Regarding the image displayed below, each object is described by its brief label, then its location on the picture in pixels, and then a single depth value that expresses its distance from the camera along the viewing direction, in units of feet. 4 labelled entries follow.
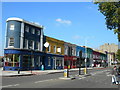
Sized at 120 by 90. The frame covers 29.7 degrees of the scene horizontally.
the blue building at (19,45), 126.00
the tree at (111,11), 56.90
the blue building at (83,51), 222.32
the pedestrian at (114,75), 62.41
